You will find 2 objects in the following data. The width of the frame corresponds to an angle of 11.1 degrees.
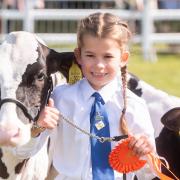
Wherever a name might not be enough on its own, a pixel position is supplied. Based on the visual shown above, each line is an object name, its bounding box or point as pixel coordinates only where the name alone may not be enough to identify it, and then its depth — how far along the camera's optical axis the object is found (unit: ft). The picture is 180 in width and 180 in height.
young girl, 13.00
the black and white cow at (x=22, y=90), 12.54
